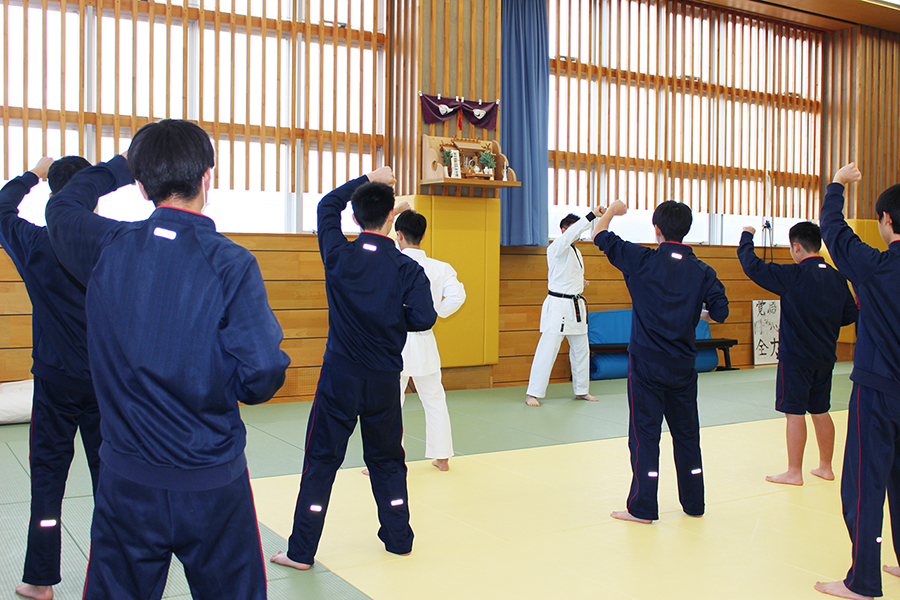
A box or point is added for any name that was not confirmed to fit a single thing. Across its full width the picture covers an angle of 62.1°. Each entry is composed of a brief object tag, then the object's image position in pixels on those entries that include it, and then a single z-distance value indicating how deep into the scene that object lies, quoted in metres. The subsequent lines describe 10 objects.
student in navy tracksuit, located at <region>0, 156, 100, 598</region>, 2.39
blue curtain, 7.66
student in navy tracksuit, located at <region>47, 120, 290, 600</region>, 1.49
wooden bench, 7.99
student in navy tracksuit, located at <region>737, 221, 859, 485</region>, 4.04
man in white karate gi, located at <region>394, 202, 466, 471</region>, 4.35
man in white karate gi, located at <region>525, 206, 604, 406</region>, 6.62
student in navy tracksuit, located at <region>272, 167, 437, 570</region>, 2.89
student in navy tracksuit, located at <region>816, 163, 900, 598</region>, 2.59
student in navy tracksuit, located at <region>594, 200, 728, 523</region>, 3.49
